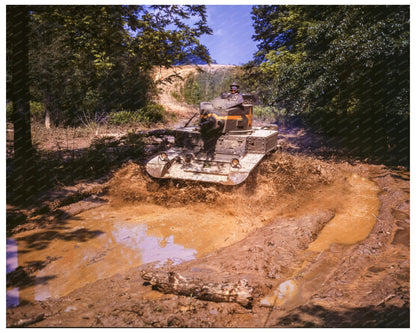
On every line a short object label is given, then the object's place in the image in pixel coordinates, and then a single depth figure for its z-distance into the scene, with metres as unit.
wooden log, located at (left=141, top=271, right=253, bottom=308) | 3.74
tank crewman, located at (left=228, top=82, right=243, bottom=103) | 9.13
